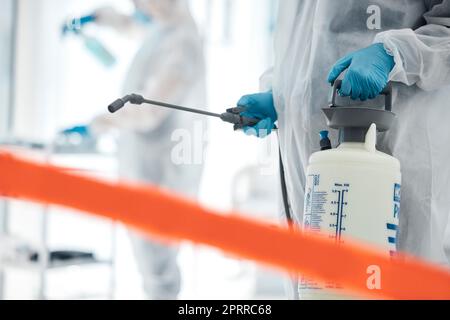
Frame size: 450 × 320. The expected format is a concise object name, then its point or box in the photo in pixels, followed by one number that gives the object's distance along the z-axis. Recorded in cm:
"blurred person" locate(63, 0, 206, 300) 454
